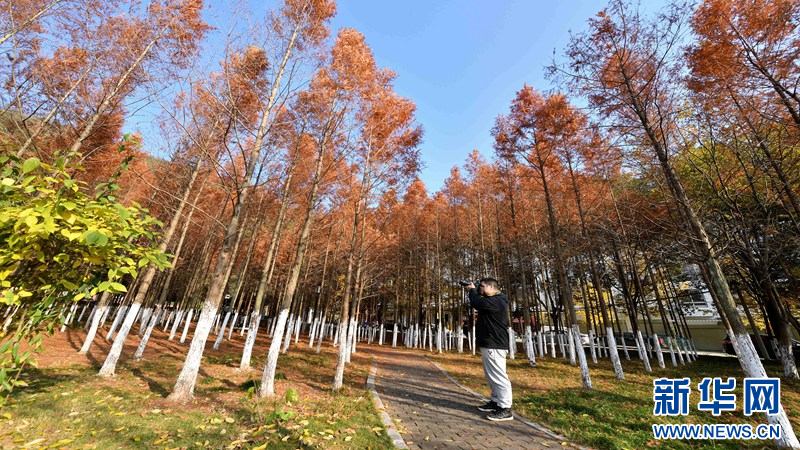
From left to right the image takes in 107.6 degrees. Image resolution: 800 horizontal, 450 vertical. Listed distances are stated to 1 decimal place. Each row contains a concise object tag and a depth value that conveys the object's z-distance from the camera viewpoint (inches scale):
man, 200.7
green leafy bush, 63.3
